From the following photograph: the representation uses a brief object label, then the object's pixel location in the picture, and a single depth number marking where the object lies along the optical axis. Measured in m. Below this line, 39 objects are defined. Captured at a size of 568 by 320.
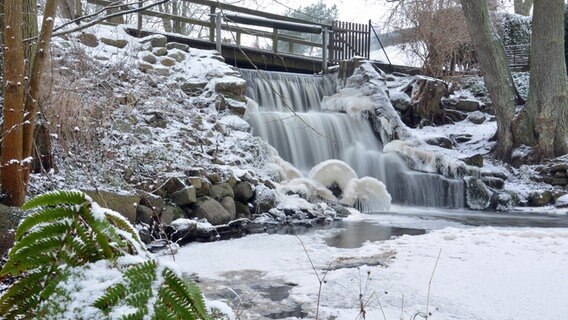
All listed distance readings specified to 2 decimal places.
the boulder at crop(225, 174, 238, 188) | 8.60
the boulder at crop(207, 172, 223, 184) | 8.41
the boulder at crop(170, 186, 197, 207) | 7.62
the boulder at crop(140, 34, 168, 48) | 11.55
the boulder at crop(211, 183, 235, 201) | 8.22
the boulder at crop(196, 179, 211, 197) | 8.07
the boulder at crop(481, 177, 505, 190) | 12.07
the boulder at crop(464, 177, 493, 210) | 11.59
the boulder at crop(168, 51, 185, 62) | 11.47
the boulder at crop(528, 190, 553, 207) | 11.53
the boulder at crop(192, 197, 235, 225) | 7.69
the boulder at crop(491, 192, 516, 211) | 11.38
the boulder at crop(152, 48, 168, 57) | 11.30
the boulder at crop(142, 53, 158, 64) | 10.76
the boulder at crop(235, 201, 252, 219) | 8.42
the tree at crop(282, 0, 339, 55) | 31.68
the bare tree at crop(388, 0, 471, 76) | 16.28
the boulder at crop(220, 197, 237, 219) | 8.16
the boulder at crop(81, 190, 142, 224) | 6.27
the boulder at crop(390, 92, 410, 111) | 15.16
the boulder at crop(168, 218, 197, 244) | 6.98
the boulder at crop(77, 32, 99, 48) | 8.89
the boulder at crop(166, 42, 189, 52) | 11.87
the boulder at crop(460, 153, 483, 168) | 12.61
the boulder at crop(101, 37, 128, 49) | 10.51
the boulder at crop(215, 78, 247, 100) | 10.97
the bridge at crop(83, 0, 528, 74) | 13.60
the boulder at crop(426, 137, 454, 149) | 13.84
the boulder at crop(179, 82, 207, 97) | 10.79
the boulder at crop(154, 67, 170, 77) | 10.48
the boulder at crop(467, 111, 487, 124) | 15.23
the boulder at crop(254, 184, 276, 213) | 8.70
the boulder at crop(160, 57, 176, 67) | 11.06
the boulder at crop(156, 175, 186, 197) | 7.63
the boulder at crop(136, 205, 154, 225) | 6.90
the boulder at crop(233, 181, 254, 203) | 8.66
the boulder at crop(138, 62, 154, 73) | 10.25
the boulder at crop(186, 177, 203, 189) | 7.96
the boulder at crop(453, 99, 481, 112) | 15.78
